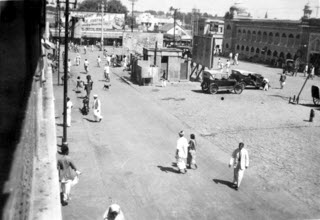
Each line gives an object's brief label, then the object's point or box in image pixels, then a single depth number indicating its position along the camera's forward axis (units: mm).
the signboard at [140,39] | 49362
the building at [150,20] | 121788
